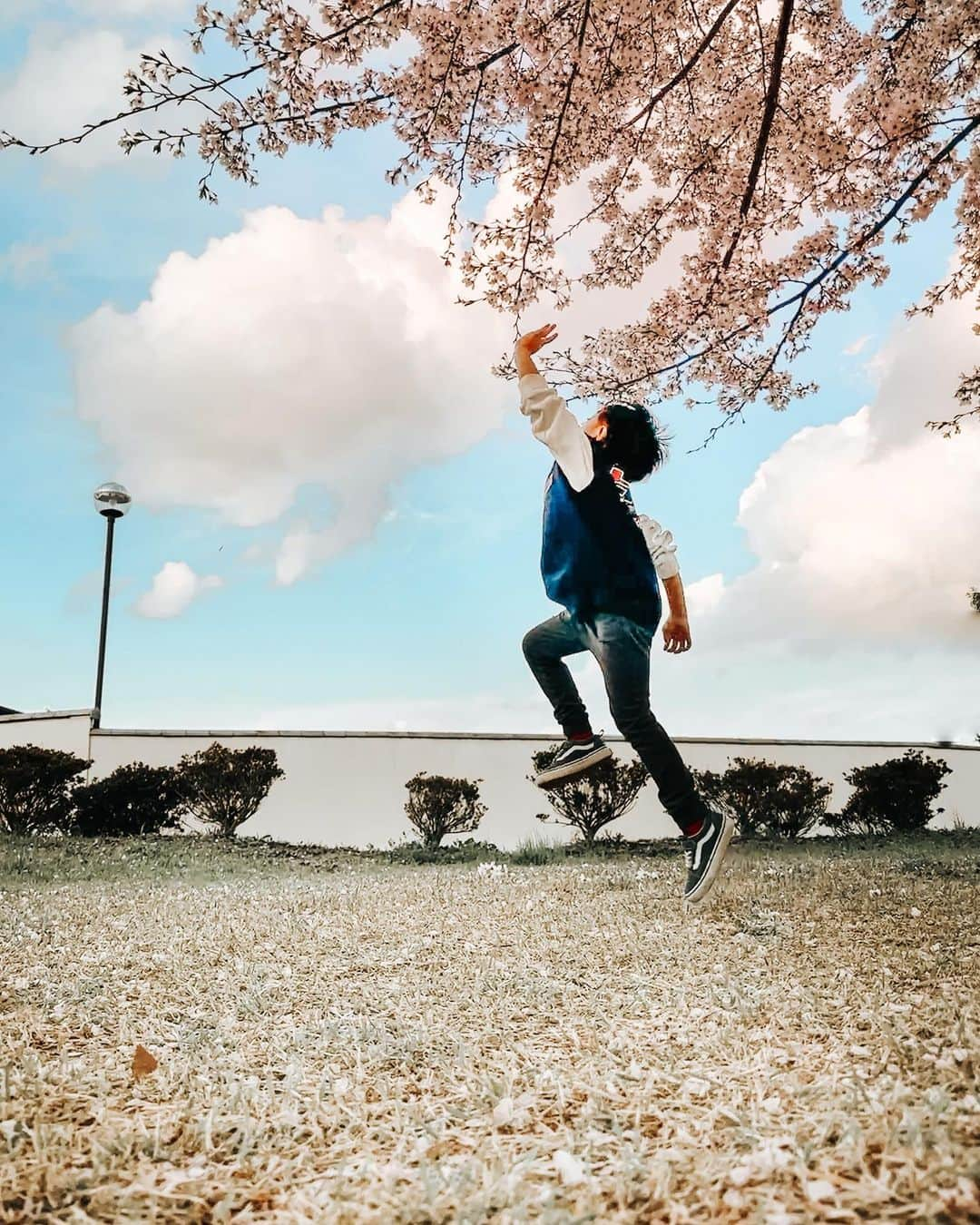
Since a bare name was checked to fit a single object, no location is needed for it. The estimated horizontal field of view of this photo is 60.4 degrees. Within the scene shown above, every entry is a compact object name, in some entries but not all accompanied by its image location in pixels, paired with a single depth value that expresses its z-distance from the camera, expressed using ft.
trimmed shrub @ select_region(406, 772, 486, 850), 30.14
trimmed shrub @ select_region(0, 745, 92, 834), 27.78
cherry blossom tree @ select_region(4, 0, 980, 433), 13.67
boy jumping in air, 9.35
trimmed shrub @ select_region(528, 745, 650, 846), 29.60
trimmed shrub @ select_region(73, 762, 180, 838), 29.12
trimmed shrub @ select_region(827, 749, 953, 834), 32.73
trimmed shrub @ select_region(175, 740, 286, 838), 29.96
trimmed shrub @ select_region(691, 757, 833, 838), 30.81
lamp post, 34.19
